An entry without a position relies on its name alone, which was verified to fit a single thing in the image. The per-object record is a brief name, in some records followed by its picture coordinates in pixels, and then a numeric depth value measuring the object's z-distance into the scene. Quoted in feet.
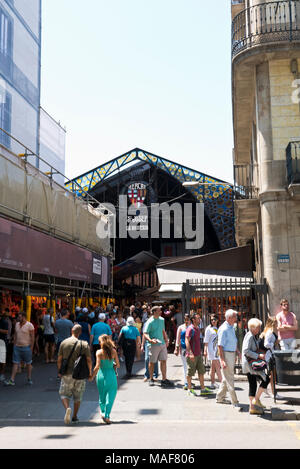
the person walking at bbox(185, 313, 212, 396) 35.29
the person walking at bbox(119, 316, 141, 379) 41.98
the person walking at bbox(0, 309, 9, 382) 35.96
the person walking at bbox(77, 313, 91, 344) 42.34
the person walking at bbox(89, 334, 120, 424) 26.20
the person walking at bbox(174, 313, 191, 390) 37.86
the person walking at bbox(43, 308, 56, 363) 51.55
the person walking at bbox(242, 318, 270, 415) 28.04
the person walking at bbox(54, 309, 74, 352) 42.29
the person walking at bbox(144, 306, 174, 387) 38.58
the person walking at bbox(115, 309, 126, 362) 57.01
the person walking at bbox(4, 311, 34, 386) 38.17
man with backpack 26.66
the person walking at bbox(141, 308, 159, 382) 40.06
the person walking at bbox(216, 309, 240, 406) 29.66
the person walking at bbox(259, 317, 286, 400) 30.88
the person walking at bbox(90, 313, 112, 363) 41.24
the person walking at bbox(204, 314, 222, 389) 36.88
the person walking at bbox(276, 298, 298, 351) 36.86
